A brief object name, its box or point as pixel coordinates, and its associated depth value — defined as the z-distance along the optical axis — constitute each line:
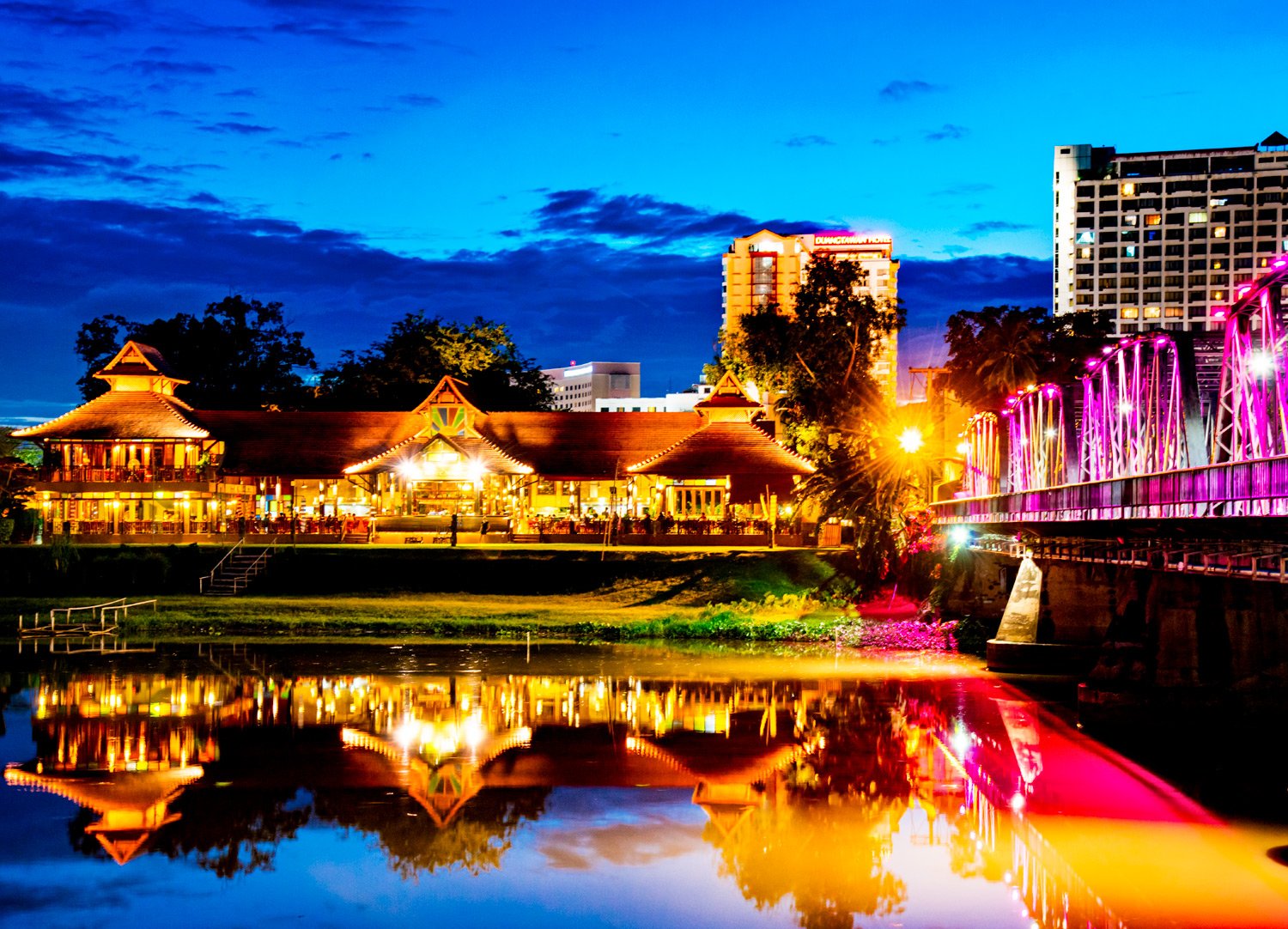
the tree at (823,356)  65.81
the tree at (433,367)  82.81
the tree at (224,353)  86.31
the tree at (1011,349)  67.12
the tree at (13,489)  60.28
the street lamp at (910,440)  57.31
